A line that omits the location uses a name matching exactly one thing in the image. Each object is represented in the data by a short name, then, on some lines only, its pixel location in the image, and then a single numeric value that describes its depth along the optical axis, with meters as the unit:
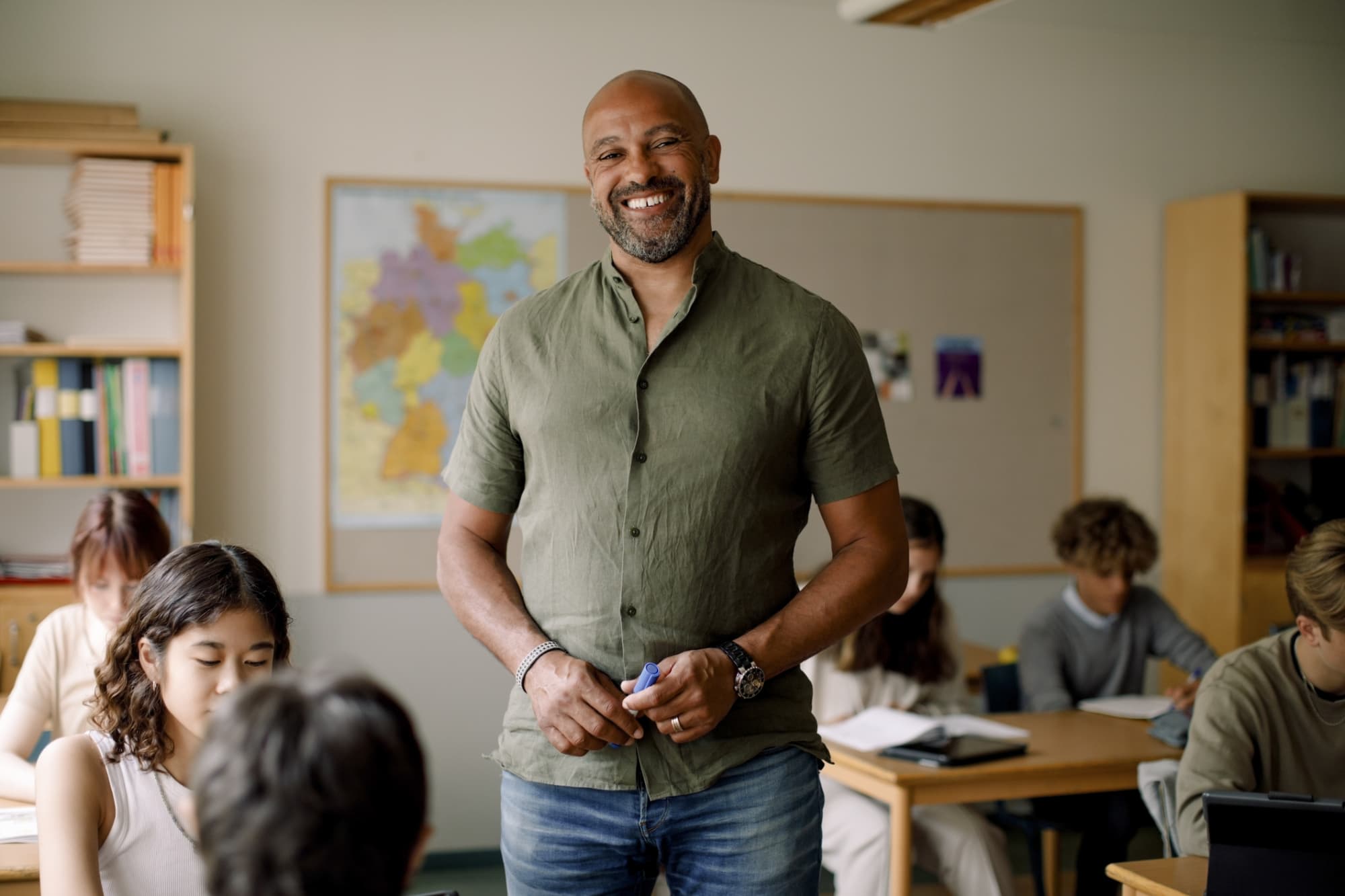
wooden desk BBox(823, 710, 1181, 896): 2.82
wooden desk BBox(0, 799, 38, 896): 1.95
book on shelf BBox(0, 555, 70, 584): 4.04
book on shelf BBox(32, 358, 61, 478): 3.93
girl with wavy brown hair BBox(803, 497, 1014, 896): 3.14
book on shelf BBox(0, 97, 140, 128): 3.97
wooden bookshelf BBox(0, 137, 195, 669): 3.90
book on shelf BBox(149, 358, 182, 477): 4.00
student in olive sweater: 2.28
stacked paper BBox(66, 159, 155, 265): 3.96
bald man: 1.58
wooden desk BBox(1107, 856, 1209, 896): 2.04
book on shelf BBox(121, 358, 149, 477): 3.98
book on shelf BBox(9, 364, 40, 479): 3.92
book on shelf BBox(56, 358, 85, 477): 3.93
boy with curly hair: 3.69
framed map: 4.40
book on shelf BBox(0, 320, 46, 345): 3.91
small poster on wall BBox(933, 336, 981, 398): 4.96
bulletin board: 4.80
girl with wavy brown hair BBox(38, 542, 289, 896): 1.69
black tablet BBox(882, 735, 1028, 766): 2.87
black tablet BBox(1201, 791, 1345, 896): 1.85
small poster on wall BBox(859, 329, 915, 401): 4.89
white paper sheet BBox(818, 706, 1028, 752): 2.98
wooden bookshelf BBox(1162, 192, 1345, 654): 4.94
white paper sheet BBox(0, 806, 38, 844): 2.11
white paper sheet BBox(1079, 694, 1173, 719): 3.41
